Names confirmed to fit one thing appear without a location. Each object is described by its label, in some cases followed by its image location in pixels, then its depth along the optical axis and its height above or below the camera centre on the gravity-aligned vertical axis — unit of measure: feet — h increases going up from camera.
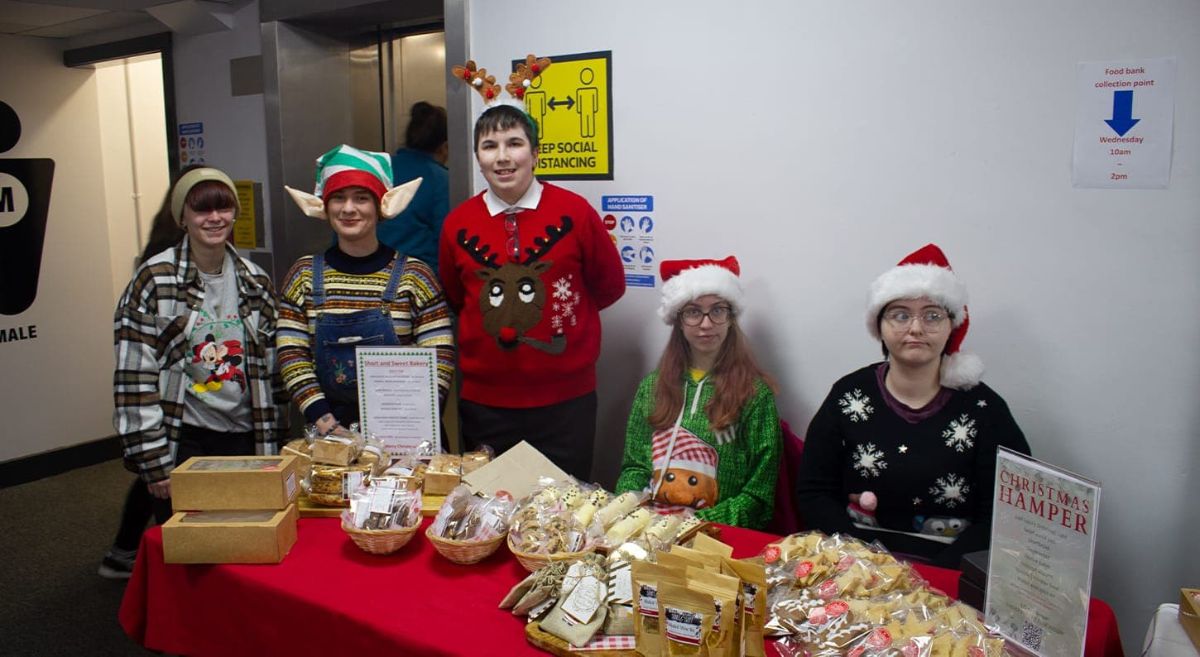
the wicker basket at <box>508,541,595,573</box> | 5.86 -2.23
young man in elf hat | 8.85 -0.74
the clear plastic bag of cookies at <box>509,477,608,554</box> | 6.06 -2.12
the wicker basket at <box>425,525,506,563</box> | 6.16 -2.28
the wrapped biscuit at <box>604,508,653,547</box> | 6.14 -2.16
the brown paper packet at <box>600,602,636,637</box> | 5.23 -2.37
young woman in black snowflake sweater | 7.35 -1.77
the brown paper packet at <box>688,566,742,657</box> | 4.61 -2.01
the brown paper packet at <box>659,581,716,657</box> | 4.64 -2.10
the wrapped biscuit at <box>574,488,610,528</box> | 6.38 -2.10
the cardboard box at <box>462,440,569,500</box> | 7.21 -2.07
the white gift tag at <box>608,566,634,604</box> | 5.31 -2.21
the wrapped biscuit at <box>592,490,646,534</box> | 6.38 -2.12
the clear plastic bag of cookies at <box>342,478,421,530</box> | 6.51 -2.12
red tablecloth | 5.41 -2.49
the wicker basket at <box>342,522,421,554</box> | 6.35 -2.27
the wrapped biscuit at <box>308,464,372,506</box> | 7.32 -2.14
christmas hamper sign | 4.58 -1.83
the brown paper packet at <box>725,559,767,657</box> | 4.90 -2.16
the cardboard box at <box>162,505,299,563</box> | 6.39 -2.29
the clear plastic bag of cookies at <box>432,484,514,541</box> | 6.35 -2.14
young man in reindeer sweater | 9.07 -0.65
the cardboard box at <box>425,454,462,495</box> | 7.48 -2.16
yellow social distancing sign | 10.85 +1.39
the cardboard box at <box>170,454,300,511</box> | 6.65 -1.98
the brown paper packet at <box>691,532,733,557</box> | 5.36 -1.99
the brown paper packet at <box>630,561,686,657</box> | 4.88 -2.14
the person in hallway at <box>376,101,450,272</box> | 12.30 +0.60
